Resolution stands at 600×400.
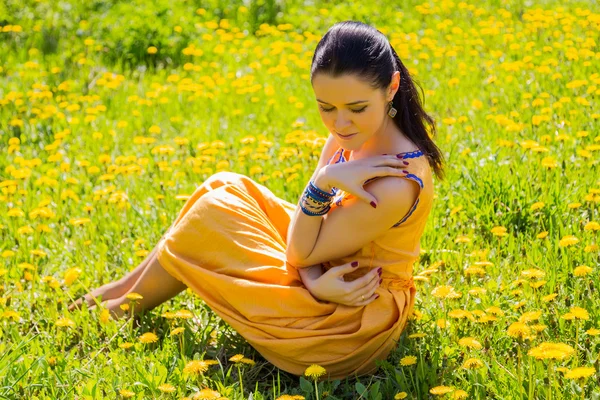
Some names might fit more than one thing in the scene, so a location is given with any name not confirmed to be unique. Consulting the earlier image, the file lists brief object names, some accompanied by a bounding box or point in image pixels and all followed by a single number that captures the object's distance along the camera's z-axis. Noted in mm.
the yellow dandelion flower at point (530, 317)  2174
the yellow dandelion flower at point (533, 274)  2369
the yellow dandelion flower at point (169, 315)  2639
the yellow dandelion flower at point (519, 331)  2096
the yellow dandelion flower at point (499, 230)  2917
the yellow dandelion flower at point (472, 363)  2150
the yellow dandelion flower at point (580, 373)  1897
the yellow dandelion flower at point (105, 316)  2803
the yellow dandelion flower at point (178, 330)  2574
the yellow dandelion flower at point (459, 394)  2043
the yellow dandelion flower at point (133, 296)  2731
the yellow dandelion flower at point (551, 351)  1908
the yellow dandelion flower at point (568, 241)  2607
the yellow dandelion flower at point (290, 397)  2109
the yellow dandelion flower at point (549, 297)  2395
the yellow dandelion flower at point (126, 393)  2207
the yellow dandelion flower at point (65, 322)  2670
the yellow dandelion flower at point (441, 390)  2037
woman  2281
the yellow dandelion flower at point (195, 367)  2288
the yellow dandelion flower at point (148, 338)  2590
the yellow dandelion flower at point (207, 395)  2115
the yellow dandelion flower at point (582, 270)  2418
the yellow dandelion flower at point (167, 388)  2221
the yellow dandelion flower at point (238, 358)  2381
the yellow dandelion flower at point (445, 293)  2439
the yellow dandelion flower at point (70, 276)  3021
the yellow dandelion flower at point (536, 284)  2389
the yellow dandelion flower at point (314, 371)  2211
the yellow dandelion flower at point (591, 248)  2594
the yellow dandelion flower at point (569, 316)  2229
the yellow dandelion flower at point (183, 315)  2590
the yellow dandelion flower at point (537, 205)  2994
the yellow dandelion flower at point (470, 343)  2211
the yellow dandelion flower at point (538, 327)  2129
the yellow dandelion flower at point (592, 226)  2646
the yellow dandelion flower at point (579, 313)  2201
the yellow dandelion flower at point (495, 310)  2328
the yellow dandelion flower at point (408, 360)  2271
